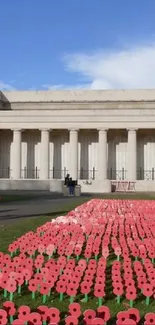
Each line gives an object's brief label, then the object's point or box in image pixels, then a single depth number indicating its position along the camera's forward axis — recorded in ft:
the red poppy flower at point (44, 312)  19.84
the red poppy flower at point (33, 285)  25.57
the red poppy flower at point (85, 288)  24.94
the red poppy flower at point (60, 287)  25.14
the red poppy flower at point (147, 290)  24.66
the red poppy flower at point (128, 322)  17.79
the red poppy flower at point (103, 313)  20.08
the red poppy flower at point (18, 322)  18.37
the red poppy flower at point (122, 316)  19.12
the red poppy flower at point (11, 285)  25.02
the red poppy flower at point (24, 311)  19.98
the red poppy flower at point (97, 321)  18.17
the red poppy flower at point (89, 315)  19.49
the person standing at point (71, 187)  139.13
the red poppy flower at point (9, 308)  20.93
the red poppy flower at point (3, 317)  19.38
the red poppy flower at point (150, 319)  19.15
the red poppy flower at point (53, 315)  19.40
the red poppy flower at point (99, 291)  24.09
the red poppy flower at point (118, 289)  24.88
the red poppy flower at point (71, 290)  24.40
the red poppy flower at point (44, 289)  24.70
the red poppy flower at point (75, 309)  20.48
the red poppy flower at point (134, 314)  19.92
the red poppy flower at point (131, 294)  23.99
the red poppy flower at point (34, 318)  18.93
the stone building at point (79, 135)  192.24
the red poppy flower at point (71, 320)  18.94
